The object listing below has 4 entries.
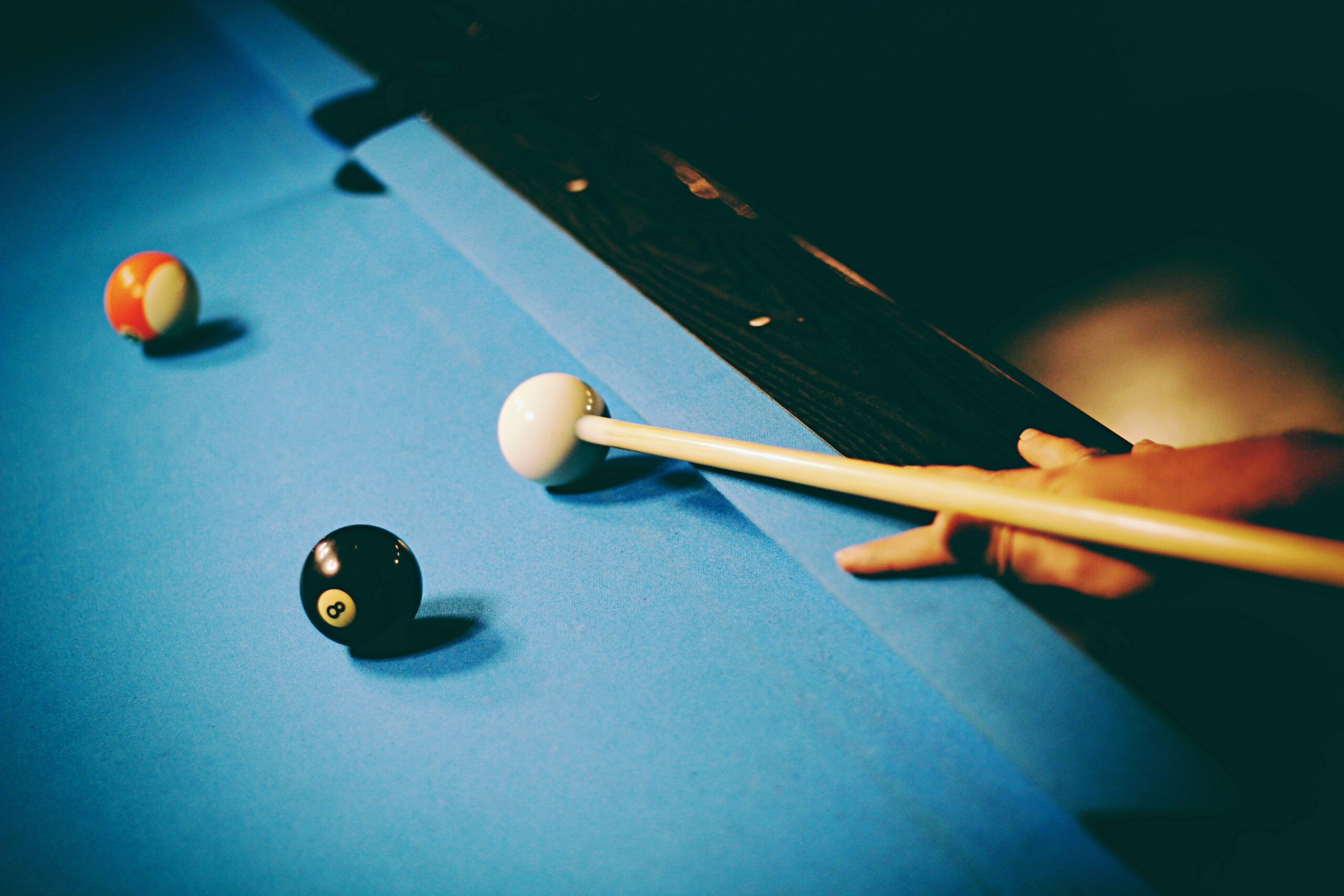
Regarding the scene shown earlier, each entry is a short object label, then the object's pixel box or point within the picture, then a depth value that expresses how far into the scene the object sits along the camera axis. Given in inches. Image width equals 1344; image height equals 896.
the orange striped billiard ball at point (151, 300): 40.1
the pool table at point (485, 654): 28.8
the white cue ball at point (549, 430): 33.3
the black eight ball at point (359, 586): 31.3
